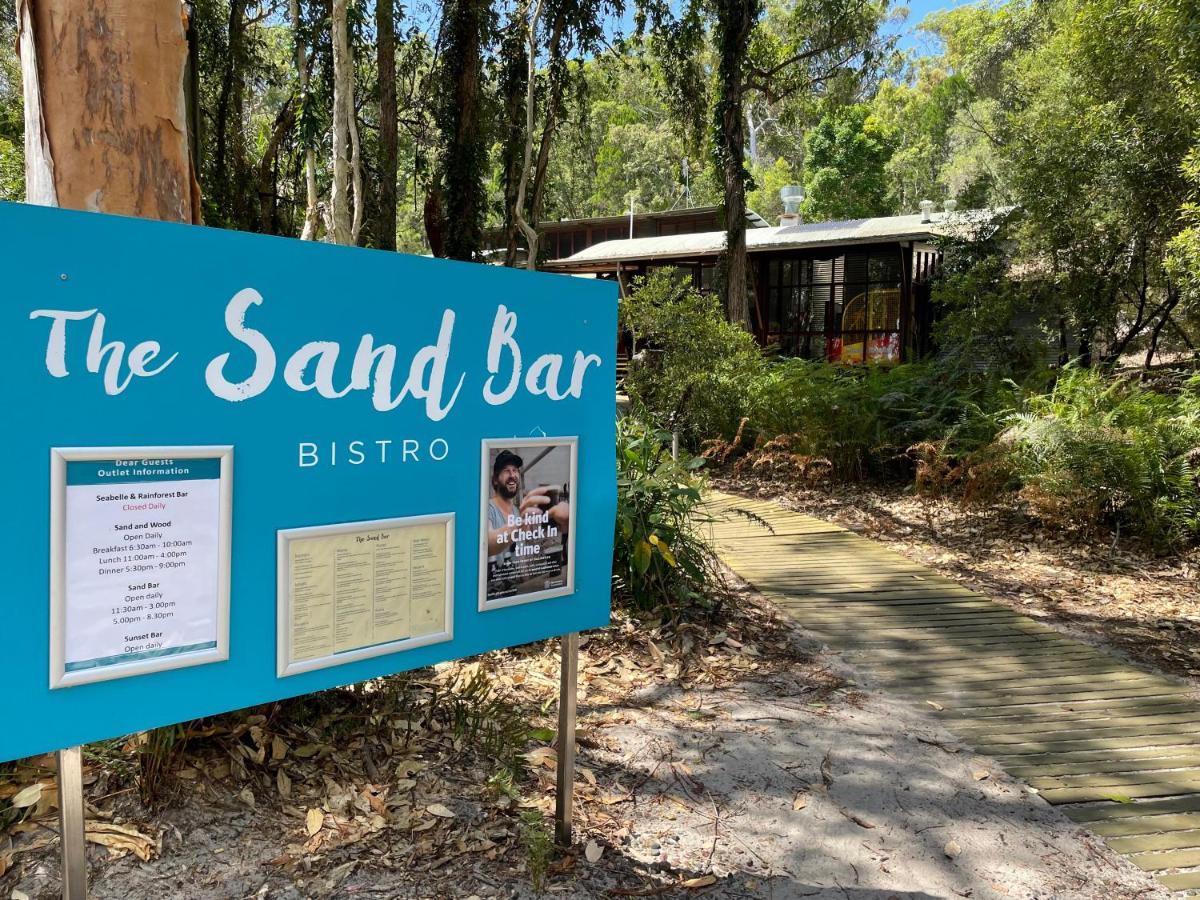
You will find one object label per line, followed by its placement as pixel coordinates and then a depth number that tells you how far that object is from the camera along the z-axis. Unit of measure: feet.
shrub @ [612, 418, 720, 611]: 16.88
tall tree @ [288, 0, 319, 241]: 34.30
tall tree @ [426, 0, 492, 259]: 46.09
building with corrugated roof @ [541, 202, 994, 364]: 56.70
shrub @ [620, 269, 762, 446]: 33.24
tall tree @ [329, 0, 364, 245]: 28.84
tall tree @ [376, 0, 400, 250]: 42.37
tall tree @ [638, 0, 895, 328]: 47.44
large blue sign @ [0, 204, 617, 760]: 5.51
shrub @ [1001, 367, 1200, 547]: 23.98
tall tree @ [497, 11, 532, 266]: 50.26
